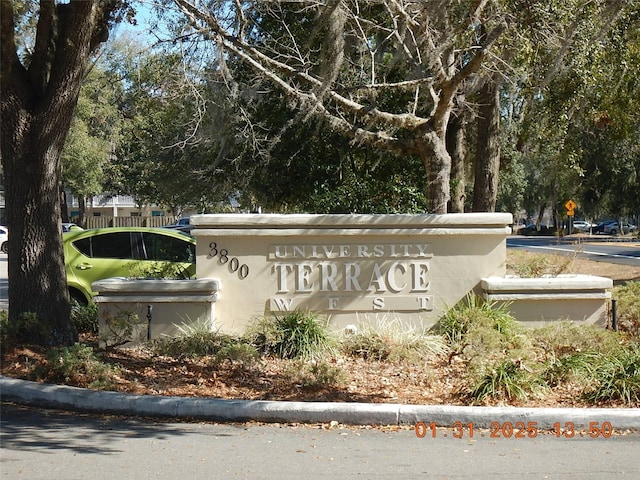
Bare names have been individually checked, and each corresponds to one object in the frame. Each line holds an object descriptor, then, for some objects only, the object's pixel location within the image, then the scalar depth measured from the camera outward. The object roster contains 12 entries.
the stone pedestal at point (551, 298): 10.52
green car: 12.42
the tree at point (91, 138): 35.34
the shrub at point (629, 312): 10.88
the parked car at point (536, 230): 77.77
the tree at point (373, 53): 11.66
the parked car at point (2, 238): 36.78
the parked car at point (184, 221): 40.57
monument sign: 10.55
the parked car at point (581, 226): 81.41
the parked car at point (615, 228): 71.04
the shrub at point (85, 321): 11.09
